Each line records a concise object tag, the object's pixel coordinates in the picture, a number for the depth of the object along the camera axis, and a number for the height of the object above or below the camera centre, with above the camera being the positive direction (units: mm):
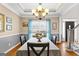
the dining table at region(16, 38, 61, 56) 1262 -493
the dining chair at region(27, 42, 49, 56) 1148 -316
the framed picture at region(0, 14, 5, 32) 2429 +239
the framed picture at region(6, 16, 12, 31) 2821 +269
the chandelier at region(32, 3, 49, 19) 2482 +700
